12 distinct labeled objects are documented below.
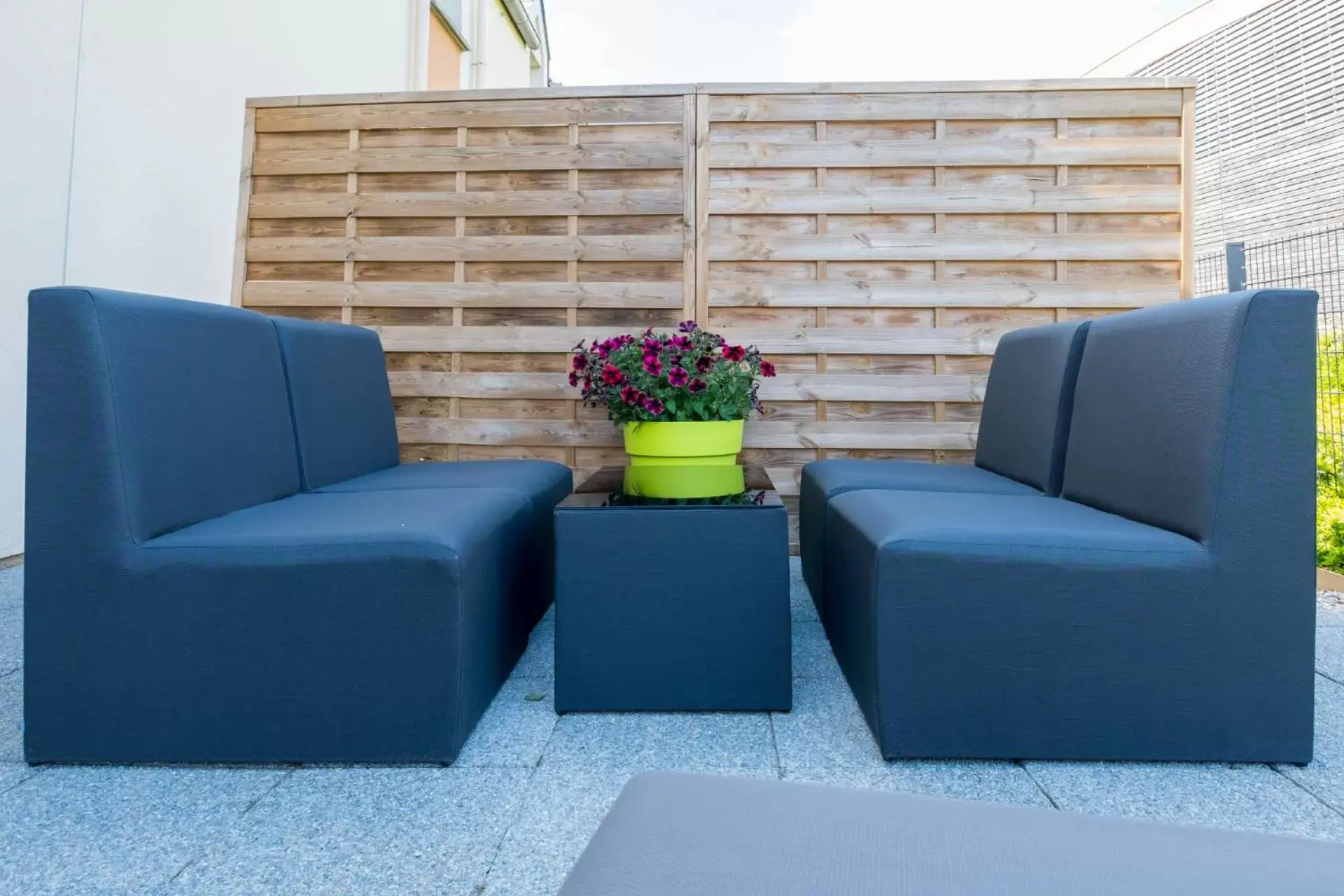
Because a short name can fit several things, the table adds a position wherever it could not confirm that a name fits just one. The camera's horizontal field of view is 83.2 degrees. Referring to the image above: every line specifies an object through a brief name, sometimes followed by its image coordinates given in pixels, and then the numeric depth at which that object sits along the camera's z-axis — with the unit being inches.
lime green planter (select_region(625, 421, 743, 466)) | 71.5
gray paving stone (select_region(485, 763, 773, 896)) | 40.5
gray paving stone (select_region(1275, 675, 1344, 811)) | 50.0
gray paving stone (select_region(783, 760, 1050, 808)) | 50.1
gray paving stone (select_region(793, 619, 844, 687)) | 73.2
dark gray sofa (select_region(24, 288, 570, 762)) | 52.4
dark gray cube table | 62.4
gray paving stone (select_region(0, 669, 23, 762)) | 55.4
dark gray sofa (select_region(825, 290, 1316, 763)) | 52.2
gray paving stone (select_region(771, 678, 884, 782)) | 53.6
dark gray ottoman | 17.1
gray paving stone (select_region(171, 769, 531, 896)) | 40.6
